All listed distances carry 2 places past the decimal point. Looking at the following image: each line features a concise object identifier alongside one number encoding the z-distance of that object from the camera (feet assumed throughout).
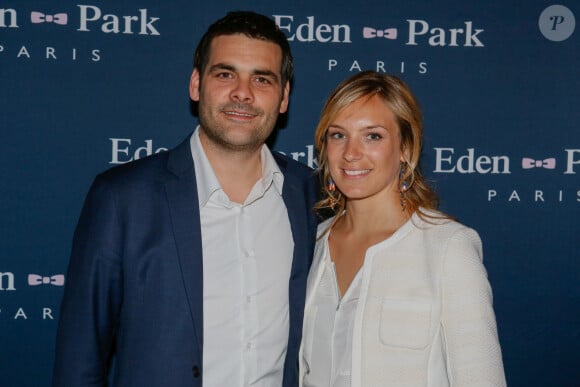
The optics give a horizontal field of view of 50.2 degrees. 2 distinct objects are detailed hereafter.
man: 5.99
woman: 5.57
